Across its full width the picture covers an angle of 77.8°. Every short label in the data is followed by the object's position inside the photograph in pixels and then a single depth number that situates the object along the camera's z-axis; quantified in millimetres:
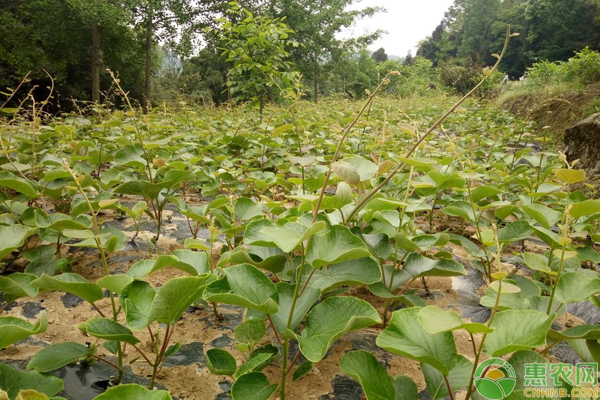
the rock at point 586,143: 3459
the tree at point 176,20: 11601
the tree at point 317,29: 15969
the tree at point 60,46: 10531
